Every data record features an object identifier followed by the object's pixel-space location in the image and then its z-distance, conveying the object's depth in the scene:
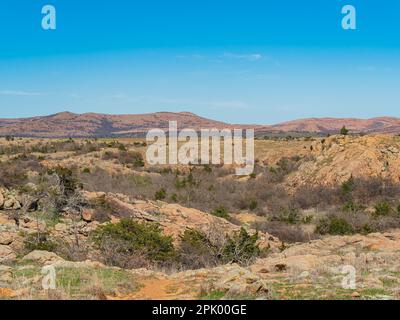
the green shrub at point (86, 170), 39.06
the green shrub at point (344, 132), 43.70
